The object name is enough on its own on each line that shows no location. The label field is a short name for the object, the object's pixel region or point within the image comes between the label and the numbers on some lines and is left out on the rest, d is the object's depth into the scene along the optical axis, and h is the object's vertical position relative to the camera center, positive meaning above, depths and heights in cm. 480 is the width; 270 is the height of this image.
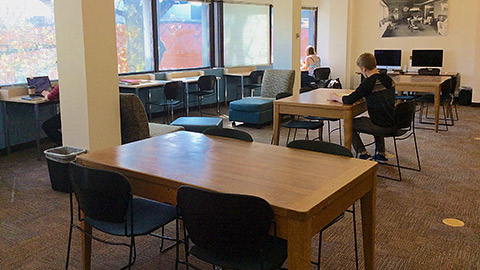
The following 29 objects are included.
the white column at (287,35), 838 +48
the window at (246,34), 1014 +62
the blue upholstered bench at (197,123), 561 -72
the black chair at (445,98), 726 -59
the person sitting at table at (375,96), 482 -36
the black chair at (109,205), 236 -72
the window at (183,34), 886 +55
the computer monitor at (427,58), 1017 +5
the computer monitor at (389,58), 1070 +6
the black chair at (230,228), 200 -72
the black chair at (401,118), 483 -58
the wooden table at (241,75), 952 -25
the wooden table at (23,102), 561 -52
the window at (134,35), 804 +49
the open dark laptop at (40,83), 608 -24
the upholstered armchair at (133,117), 471 -53
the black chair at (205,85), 830 -38
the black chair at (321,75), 1070 -30
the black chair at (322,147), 285 -53
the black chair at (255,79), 930 -34
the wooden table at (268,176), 202 -57
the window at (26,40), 608 +32
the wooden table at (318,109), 482 -49
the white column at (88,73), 435 -8
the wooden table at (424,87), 693 -38
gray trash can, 435 -91
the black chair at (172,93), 749 -47
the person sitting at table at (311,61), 1098 +2
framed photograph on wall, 1041 +95
